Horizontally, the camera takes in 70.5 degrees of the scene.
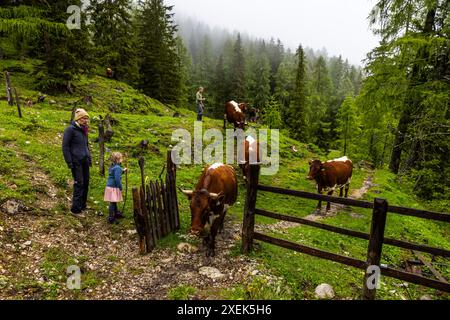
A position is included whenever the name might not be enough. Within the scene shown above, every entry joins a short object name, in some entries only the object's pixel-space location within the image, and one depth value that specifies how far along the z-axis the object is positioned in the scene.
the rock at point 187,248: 8.38
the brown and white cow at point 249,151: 15.55
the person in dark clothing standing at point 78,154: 8.81
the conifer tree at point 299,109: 47.66
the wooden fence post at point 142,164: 9.07
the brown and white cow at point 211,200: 7.49
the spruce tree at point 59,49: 21.48
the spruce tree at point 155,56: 38.81
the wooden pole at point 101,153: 11.73
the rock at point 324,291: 6.77
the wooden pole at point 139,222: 7.74
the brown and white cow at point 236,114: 22.27
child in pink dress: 9.07
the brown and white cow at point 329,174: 14.02
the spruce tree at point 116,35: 32.59
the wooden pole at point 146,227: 7.92
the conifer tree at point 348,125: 42.44
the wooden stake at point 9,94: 17.21
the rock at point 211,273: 7.14
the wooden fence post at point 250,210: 7.85
